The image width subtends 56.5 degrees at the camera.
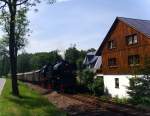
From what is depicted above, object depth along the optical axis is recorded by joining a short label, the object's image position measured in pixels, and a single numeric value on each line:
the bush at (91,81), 16.69
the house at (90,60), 30.24
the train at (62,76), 14.12
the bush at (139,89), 12.00
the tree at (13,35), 11.57
